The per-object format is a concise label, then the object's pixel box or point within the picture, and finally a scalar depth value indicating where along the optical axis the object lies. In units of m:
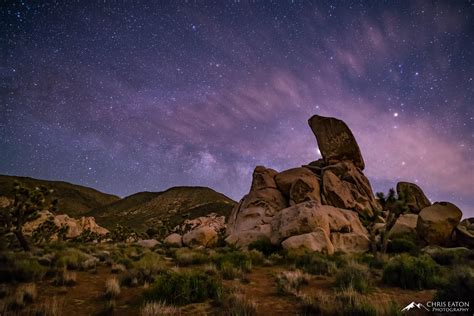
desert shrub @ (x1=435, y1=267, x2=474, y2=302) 5.82
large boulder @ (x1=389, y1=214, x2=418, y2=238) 26.72
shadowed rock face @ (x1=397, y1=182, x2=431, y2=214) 39.53
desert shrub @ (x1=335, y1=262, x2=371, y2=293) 7.84
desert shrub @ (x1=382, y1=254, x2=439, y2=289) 8.76
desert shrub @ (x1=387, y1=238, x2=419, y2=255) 22.48
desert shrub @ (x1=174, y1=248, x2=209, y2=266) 14.41
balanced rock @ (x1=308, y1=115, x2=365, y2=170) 40.28
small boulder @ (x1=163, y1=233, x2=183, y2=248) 30.34
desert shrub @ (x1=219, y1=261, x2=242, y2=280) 10.12
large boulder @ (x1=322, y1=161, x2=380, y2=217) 32.72
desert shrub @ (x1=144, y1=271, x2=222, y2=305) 6.79
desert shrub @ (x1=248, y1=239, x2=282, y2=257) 20.55
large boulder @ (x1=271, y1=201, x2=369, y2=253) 19.92
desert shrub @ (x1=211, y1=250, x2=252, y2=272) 12.05
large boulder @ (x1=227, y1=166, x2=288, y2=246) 25.14
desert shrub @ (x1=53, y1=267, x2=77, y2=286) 8.74
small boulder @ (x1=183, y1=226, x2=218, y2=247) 29.48
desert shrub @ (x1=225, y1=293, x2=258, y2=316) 5.55
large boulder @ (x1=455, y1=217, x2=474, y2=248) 24.38
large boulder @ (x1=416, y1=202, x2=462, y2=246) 24.78
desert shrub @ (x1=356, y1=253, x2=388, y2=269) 12.83
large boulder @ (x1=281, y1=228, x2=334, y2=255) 18.70
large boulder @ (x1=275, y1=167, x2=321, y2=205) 31.97
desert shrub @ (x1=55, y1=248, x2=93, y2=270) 11.95
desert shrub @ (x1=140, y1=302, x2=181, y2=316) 5.46
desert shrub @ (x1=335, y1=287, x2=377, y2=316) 4.97
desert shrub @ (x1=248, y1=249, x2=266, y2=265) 15.08
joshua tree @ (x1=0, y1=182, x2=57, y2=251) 21.66
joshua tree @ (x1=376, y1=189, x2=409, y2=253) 20.31
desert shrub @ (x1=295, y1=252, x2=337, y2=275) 11.12
